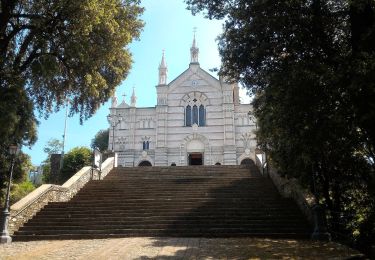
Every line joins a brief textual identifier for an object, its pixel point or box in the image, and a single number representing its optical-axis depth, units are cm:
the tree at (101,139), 6464
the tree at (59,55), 1308
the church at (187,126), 4262
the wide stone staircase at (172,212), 1370
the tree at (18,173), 2065
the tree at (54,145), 5278
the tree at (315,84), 1042
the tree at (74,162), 2823
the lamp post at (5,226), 1353
